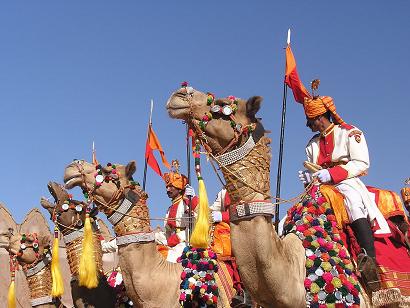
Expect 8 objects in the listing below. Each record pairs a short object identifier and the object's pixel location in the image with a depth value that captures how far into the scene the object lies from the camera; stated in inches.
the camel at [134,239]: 264.1
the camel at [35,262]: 359.6
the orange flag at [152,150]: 511.5
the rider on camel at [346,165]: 231.1
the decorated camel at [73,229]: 324.2
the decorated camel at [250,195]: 187.3
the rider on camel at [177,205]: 370.6
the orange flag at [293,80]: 285.0
